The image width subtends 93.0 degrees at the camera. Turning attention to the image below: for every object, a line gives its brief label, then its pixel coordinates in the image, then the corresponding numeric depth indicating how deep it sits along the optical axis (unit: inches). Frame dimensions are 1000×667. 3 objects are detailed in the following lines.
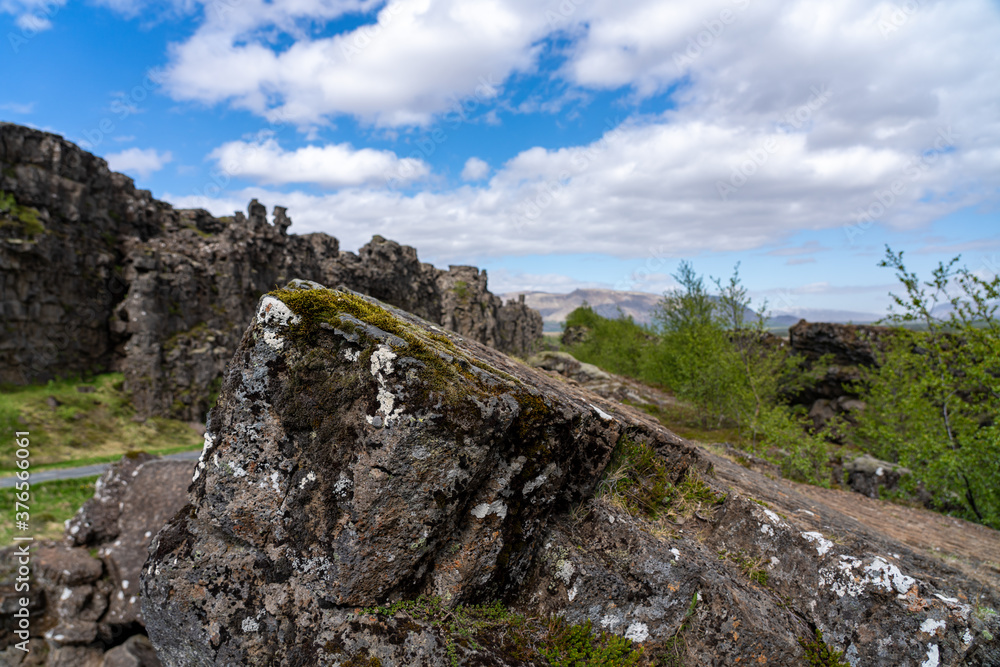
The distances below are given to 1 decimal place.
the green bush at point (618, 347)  2519.7
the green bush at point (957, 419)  520.1
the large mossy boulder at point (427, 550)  192.7
